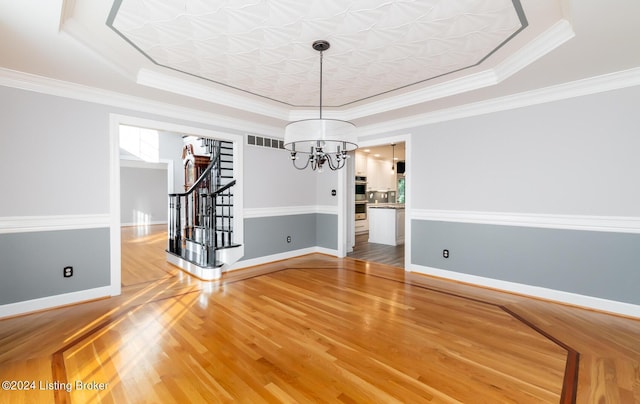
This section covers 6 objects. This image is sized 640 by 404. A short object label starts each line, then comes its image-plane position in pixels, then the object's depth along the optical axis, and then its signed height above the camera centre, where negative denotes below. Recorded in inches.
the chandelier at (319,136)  97.6 +22.1
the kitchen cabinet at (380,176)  358.6 +30.8
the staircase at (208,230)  175.9 -21.3
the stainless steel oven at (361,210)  343.2 -13.2
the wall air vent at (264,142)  197.5 +41.5
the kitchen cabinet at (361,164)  338.0 +42.0
